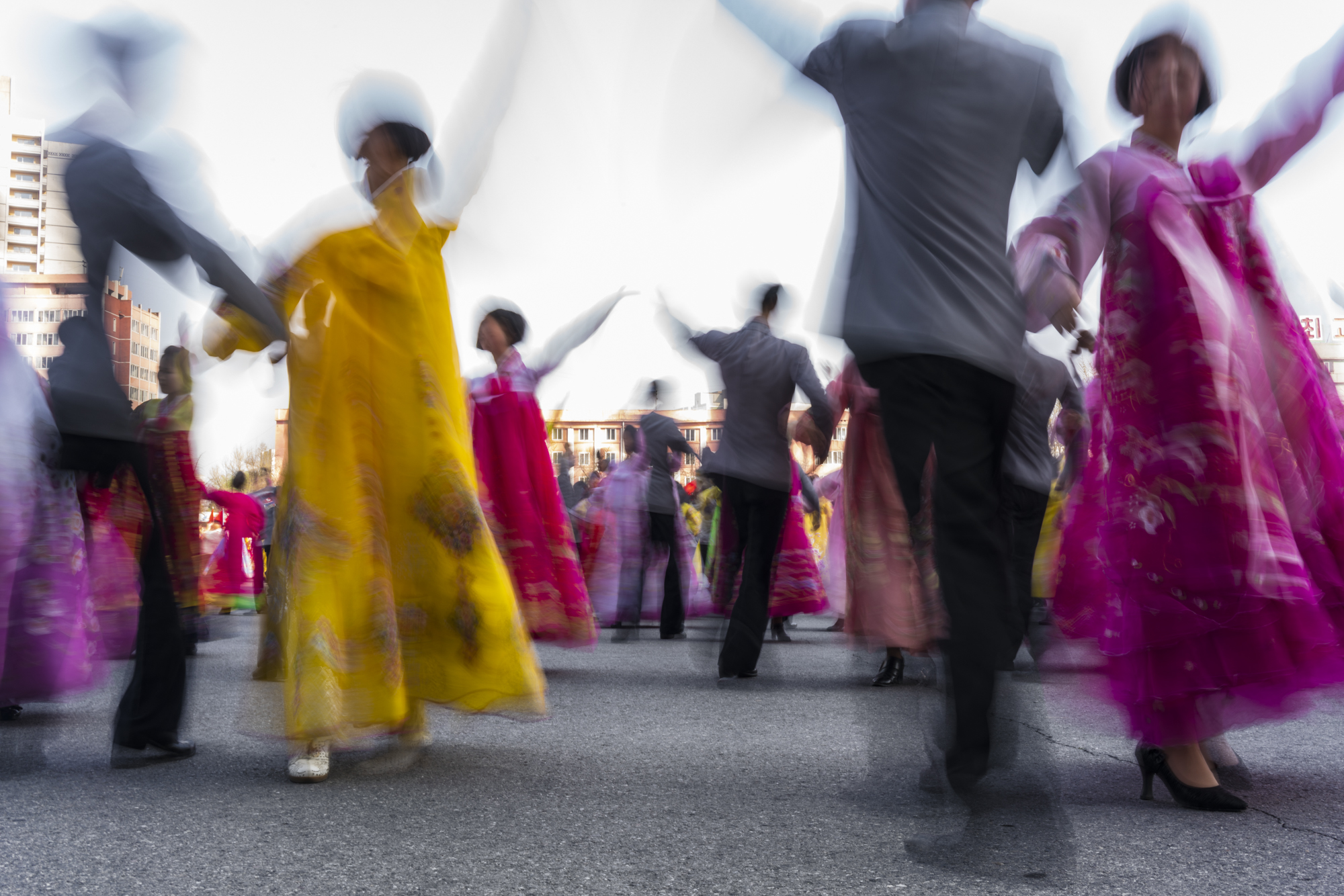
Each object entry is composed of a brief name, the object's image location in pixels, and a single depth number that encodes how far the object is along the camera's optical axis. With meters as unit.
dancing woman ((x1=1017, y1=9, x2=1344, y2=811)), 2.59
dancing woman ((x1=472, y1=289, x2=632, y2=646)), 5.99
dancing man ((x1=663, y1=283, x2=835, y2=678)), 5.37
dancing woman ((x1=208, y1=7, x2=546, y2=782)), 3.03
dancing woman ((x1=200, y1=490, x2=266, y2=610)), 11.67
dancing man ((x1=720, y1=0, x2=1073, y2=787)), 2.21
